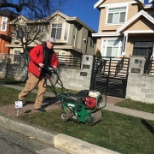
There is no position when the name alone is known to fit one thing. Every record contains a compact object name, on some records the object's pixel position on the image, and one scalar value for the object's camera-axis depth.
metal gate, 12.78
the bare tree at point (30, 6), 14.86
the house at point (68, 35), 30.22
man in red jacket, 6.43
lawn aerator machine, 5.70
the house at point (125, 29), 19.55
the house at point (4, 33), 37.12
